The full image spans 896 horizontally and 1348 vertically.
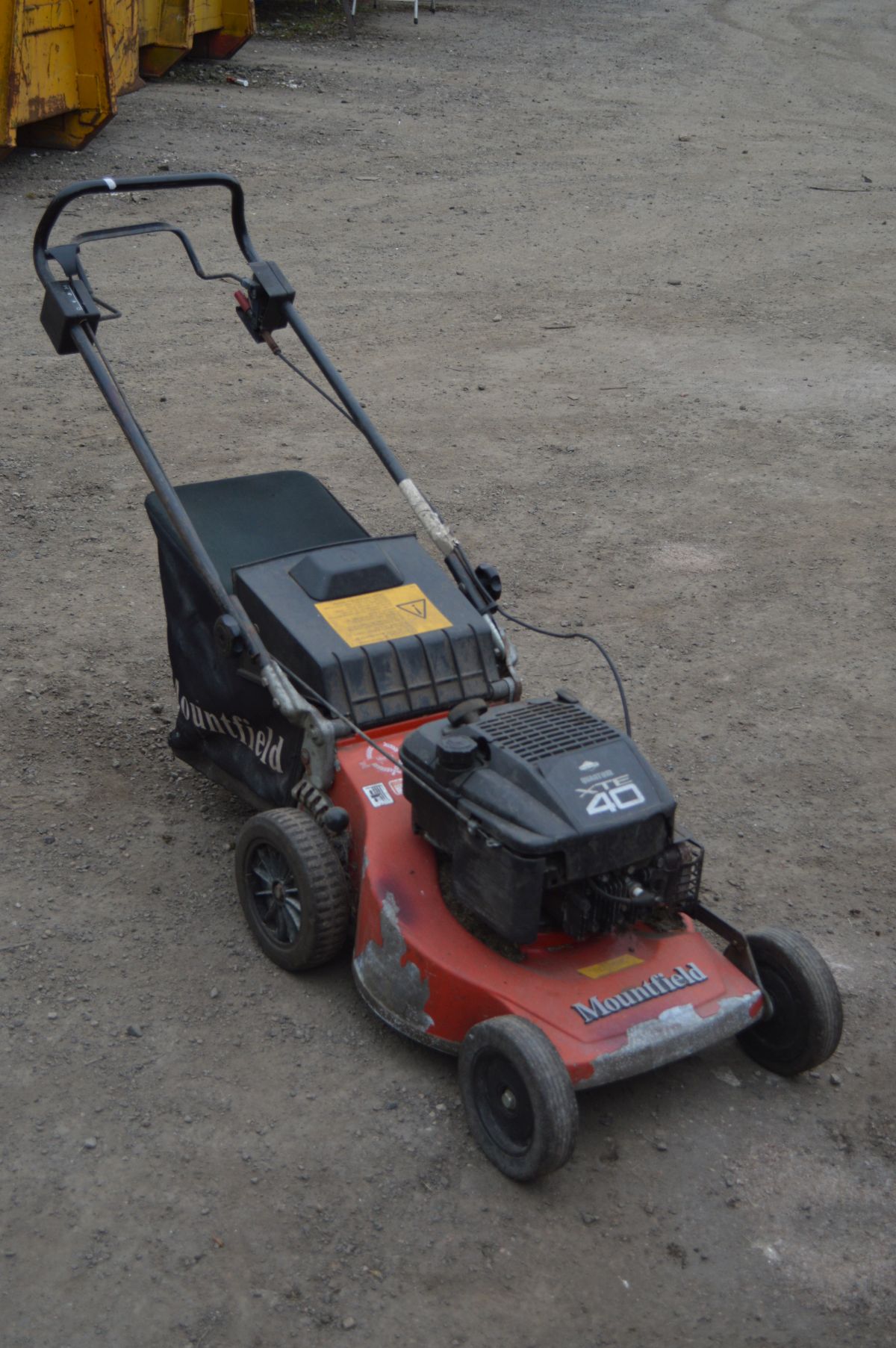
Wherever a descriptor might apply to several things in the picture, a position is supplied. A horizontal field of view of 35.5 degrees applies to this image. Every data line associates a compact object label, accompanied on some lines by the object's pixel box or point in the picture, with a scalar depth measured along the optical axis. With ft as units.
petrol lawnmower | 9.23
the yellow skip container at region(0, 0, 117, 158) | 29.78
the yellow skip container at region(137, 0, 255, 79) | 39.27
